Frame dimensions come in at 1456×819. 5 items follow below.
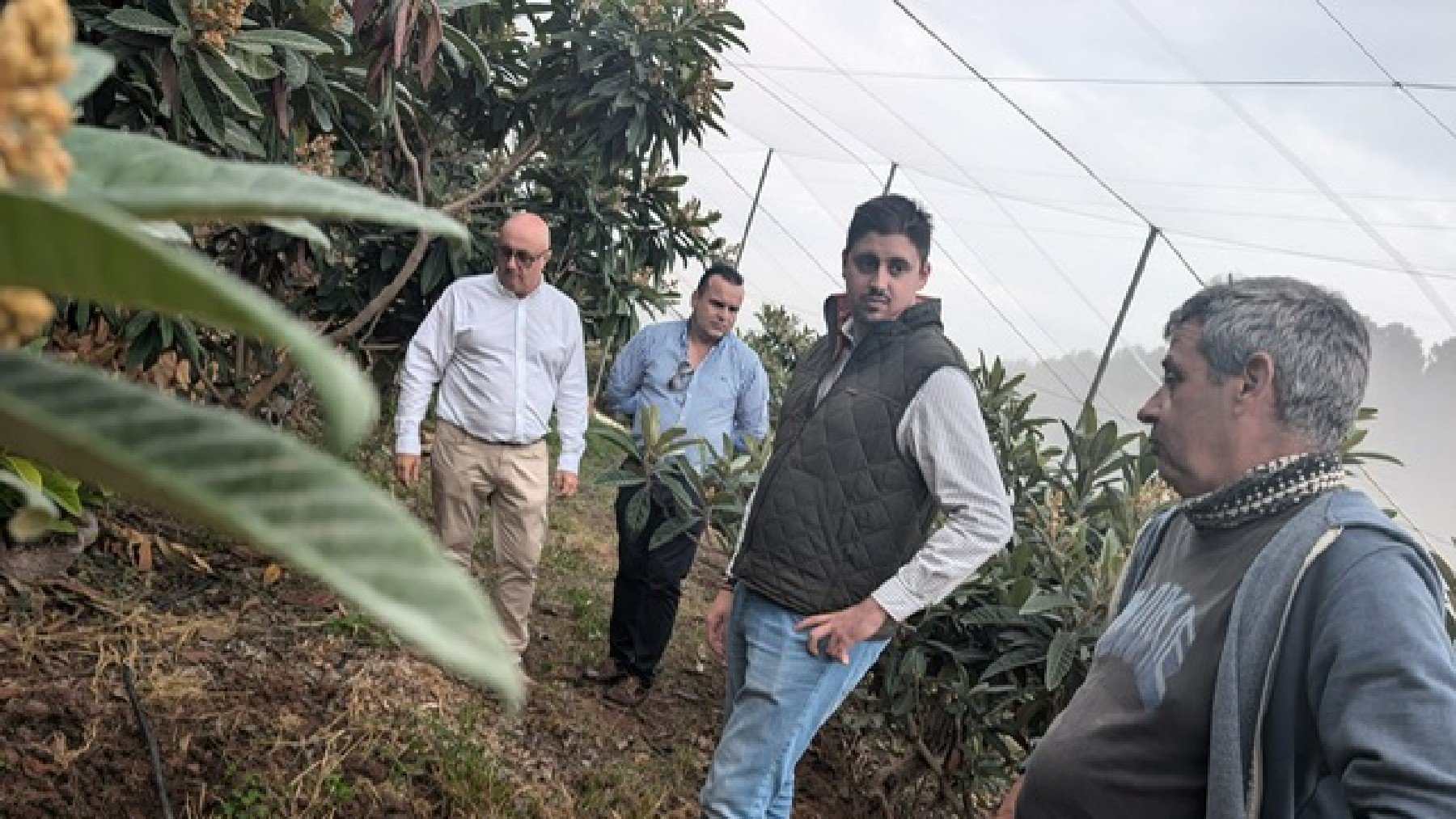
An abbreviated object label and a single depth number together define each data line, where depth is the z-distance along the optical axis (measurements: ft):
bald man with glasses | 11.69
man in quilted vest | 7.09
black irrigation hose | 7.97
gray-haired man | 3.76
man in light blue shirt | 12.87
